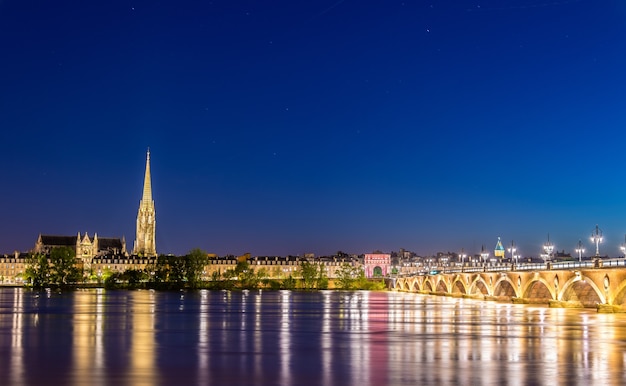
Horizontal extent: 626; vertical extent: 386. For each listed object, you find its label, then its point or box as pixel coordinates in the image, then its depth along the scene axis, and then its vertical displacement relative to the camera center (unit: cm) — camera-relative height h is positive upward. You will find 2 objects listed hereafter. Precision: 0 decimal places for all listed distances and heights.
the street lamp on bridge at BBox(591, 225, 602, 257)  8608 +313
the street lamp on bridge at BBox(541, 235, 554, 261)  10747 +283
